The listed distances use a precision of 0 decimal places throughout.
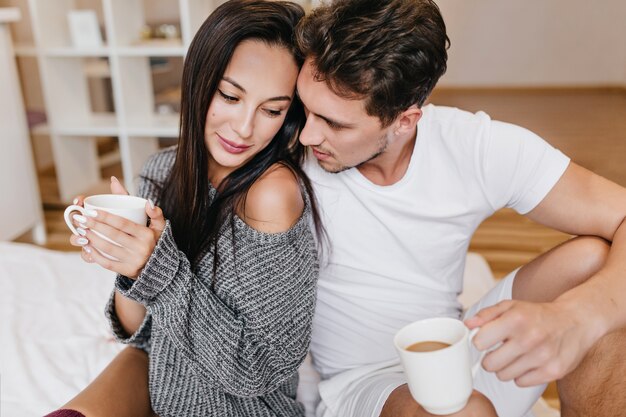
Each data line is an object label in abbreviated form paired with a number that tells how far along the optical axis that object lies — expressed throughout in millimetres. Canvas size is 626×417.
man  1122
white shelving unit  3061
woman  1076
